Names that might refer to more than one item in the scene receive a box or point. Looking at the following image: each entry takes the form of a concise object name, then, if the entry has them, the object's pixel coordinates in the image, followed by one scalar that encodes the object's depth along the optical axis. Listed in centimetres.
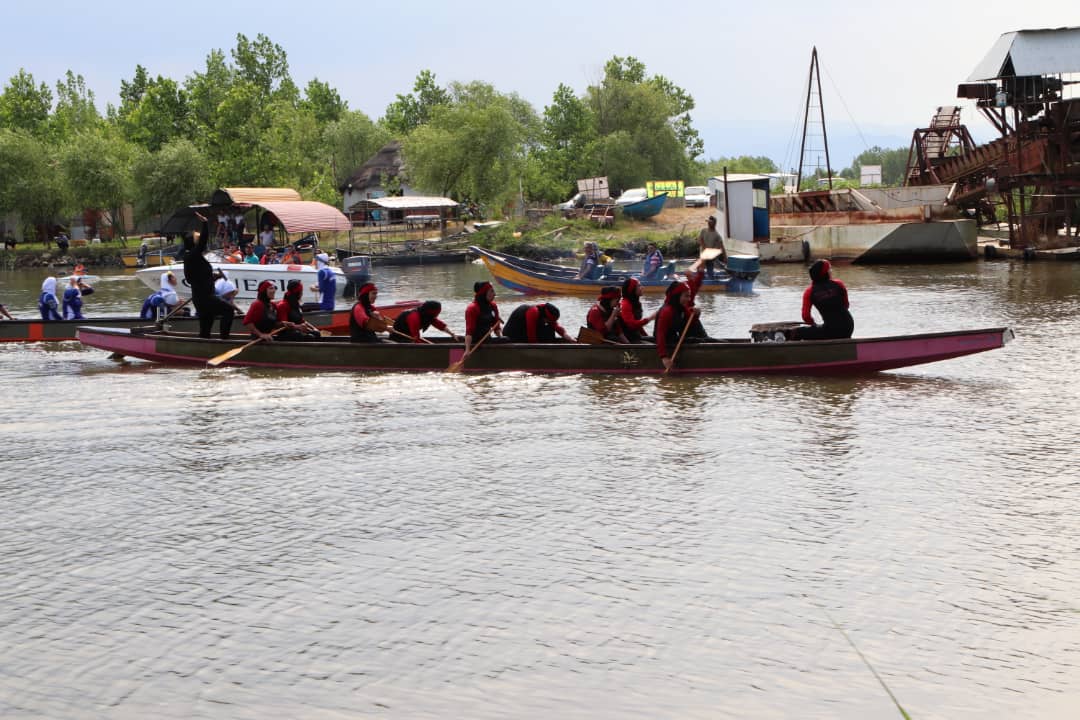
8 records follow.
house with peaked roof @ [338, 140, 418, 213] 8225
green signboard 7200
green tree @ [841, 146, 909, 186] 17025
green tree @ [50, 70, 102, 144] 8381
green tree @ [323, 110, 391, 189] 9362
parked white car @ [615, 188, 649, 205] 6900
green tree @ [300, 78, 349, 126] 11012
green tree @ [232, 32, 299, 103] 10850
